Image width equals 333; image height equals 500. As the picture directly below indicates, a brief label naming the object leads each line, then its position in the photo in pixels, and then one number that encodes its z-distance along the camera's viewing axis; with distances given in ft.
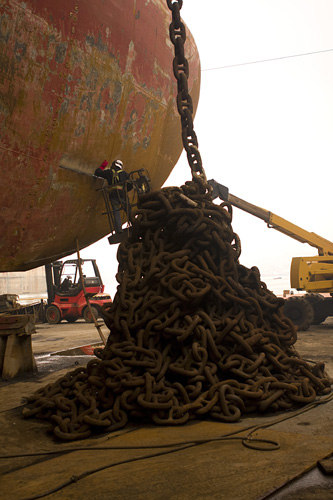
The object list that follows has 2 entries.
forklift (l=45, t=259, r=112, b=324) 44.91
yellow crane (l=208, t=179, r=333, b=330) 31.19
